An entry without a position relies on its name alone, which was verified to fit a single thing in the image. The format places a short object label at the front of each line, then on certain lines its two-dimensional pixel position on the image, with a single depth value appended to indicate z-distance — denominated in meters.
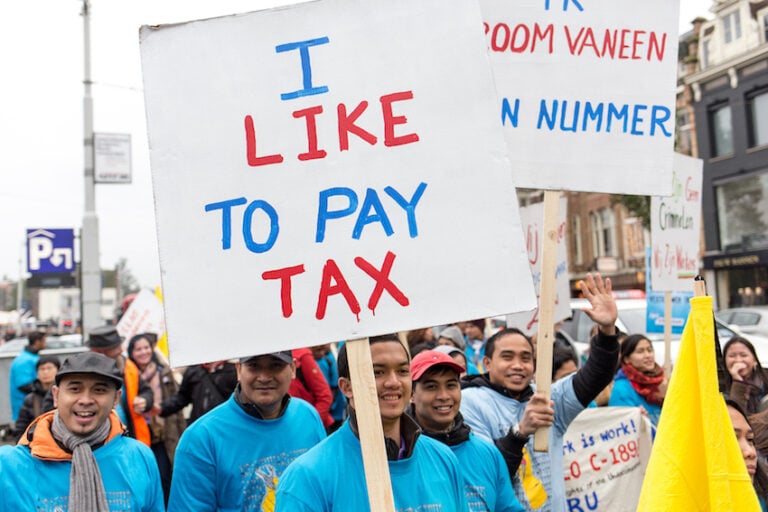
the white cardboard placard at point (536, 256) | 5.90
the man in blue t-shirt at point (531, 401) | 3.26
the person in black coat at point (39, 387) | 6.87
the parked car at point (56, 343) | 20.38
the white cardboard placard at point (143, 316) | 9.84
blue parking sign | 15.13
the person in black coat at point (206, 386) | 5.75
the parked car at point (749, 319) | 13.41
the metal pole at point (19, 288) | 42.14
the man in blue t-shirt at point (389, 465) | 2.27
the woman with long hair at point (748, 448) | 2.74
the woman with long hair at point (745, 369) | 5.28
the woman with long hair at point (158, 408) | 6.36
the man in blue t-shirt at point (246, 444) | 3.22
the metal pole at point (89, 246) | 12.66
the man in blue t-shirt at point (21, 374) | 8.98
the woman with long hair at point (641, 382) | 5.07
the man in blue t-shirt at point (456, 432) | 2.82
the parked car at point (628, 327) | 9.62
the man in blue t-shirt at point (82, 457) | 2.96
